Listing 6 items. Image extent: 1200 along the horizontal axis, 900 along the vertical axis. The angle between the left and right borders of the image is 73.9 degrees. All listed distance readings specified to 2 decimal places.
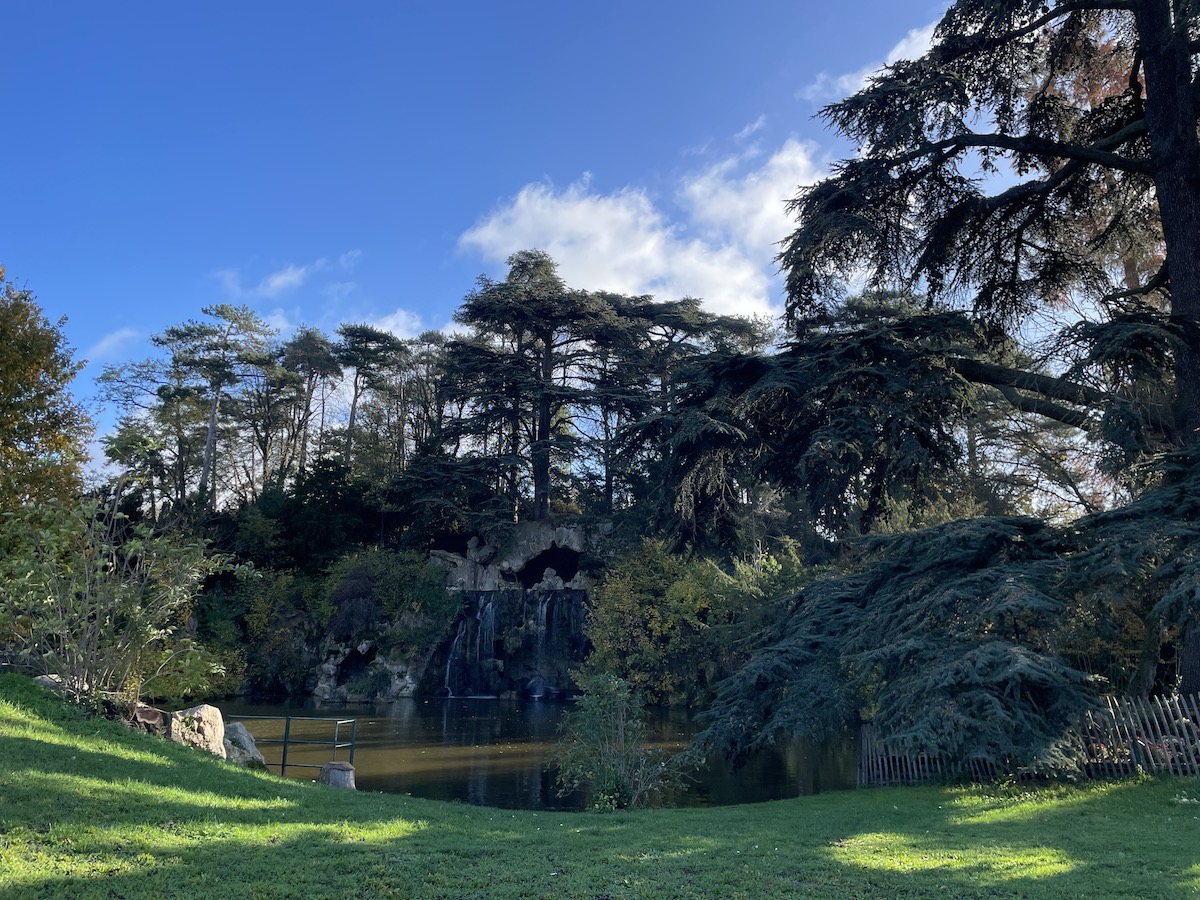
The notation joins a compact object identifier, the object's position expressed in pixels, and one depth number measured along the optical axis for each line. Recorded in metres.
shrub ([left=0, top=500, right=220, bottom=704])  10.45
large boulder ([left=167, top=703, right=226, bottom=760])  10.89
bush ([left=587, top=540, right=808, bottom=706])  24.94
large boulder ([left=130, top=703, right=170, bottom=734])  10.44
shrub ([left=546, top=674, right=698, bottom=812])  11.01
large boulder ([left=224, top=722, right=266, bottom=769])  12.31
